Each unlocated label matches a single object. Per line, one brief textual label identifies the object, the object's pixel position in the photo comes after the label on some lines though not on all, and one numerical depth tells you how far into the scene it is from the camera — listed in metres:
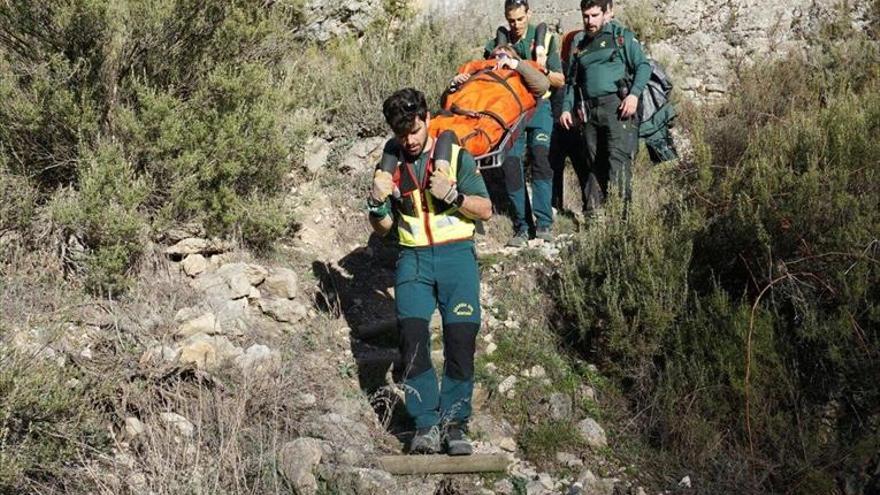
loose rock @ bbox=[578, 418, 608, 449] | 5.19
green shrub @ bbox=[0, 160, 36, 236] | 5.69
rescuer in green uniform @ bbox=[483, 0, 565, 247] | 6.97
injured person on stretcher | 6.30
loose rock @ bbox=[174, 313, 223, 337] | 5.22
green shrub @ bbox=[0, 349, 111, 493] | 4.08
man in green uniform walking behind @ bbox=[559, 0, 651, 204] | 6.83
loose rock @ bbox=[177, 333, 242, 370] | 5.00
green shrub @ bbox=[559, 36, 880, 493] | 4.94
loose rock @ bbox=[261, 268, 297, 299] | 6.05
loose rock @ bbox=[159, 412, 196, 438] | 4.60
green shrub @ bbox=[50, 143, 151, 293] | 5.55
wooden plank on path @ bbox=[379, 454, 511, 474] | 4.61
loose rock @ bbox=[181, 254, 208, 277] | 6.13
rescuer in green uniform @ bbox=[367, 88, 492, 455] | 4.70
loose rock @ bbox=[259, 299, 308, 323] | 5.89
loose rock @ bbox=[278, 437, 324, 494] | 4.36
